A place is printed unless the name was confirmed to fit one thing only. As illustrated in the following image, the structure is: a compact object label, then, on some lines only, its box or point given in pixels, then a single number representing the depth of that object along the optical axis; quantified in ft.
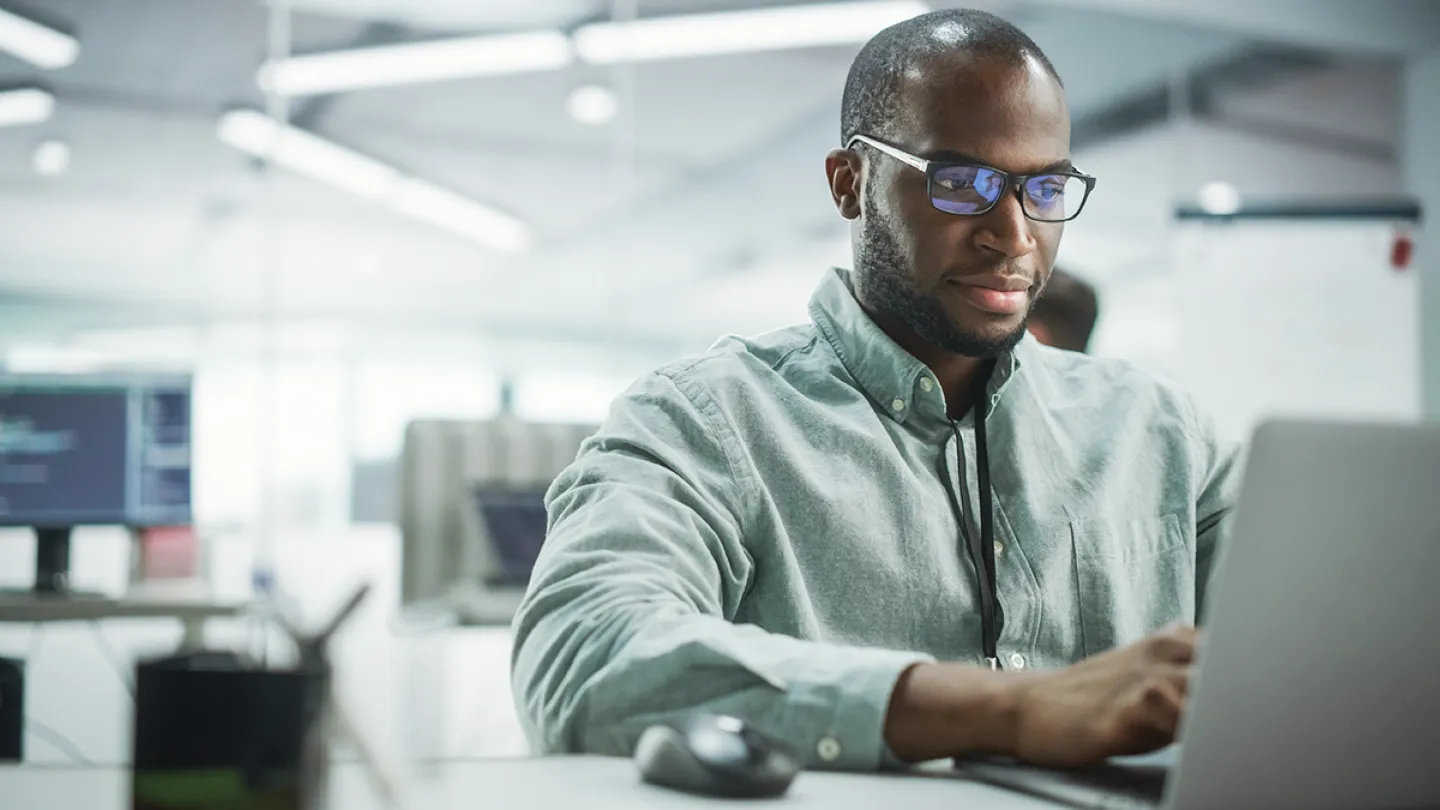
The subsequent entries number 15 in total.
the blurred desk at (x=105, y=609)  8.67
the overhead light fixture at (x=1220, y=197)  16.30
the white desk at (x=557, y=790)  2.34
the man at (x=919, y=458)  3.41
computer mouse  2.36
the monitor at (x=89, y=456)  9.33
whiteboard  15.30
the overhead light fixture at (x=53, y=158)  13.07
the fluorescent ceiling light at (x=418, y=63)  13.82
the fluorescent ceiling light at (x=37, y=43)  12.87
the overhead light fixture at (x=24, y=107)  12.96
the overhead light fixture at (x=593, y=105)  14.74
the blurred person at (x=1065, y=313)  8.67
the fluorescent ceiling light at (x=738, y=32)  14.75
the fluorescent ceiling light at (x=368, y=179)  13.71
